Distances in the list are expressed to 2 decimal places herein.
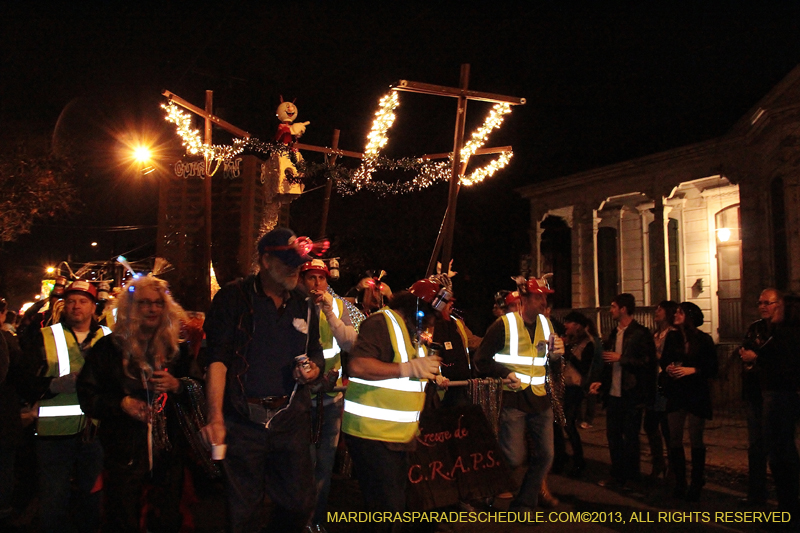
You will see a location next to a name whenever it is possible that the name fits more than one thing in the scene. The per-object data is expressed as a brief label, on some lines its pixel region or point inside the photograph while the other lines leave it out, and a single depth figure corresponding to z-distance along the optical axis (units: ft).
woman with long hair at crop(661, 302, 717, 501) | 22.21
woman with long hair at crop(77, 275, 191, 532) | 13.92
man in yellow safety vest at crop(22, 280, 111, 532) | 14.48
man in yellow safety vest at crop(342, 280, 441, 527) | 13.16
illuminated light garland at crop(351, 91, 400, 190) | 33.70
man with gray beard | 11.28
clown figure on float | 34.65
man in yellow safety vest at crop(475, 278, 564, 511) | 19.69
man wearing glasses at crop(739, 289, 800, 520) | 18.76
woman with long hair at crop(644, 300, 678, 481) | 24.48
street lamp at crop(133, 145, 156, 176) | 42.36
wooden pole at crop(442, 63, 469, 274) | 34.37
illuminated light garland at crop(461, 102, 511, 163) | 35.24
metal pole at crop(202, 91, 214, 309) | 34.60
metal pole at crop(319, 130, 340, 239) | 37.68
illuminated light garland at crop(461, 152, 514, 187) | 39.20
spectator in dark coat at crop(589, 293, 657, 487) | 24.06
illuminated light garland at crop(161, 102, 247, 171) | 33.45
